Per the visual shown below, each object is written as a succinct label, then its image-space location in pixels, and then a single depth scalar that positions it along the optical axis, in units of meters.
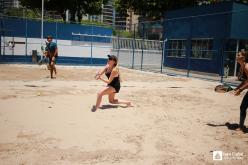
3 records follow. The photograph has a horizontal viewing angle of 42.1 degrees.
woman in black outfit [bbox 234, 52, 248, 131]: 6.22
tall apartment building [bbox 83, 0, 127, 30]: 28.75
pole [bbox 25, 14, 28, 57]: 25.50
